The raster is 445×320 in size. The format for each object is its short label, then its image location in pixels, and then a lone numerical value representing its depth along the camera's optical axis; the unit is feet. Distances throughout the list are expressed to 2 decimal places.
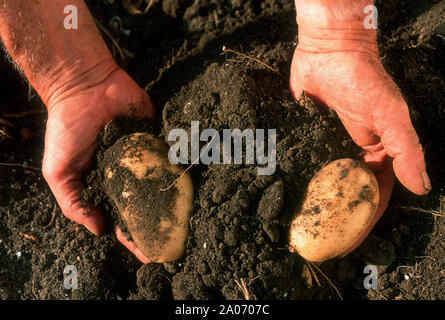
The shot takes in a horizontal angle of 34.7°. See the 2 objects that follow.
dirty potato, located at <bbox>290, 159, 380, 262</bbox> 1.75
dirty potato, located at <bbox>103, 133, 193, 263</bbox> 1.80
